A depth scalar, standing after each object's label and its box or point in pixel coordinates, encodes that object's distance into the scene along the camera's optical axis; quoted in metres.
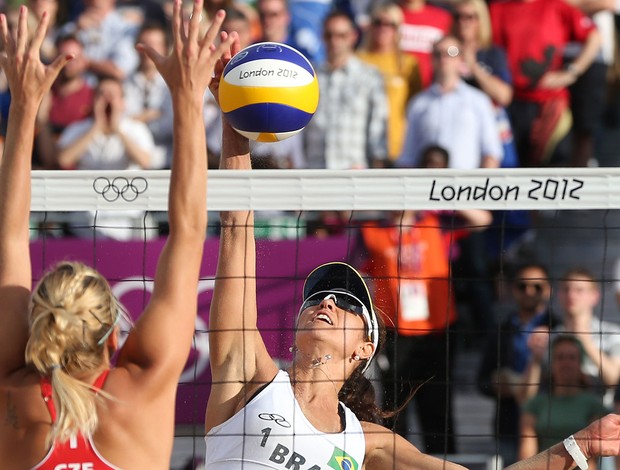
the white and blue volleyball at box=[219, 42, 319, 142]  8.32
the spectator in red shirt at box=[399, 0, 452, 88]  17.72
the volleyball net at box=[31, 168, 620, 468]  8.80
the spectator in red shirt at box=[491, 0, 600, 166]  17.25
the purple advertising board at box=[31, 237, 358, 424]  12.76
